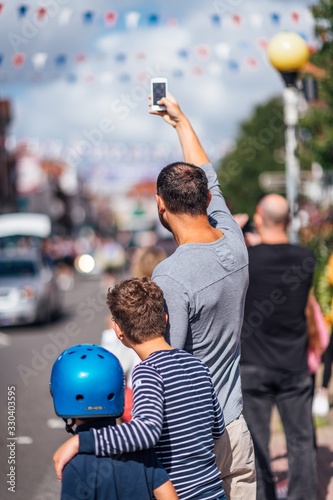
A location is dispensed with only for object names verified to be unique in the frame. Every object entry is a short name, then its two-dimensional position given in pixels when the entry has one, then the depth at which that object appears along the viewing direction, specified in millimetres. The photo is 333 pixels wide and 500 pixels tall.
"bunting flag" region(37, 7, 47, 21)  9727
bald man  4824
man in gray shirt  3135
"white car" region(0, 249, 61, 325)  16875
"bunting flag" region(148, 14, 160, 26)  10879
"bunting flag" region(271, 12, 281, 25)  10402
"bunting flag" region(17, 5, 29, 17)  9742
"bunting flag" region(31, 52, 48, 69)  11883
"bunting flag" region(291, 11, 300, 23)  10328
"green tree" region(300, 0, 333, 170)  15383
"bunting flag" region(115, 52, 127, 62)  12789
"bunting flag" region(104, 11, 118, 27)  10680
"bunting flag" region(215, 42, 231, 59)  11594
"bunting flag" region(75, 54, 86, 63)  12766
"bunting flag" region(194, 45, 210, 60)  12301
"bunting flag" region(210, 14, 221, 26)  10656
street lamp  8594
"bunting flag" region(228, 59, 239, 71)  12200
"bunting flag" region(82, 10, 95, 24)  10383
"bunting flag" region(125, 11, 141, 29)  10766
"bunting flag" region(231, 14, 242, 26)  10750
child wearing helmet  2736
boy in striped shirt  2867
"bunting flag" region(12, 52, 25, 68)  11742
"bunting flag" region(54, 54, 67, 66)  12312
